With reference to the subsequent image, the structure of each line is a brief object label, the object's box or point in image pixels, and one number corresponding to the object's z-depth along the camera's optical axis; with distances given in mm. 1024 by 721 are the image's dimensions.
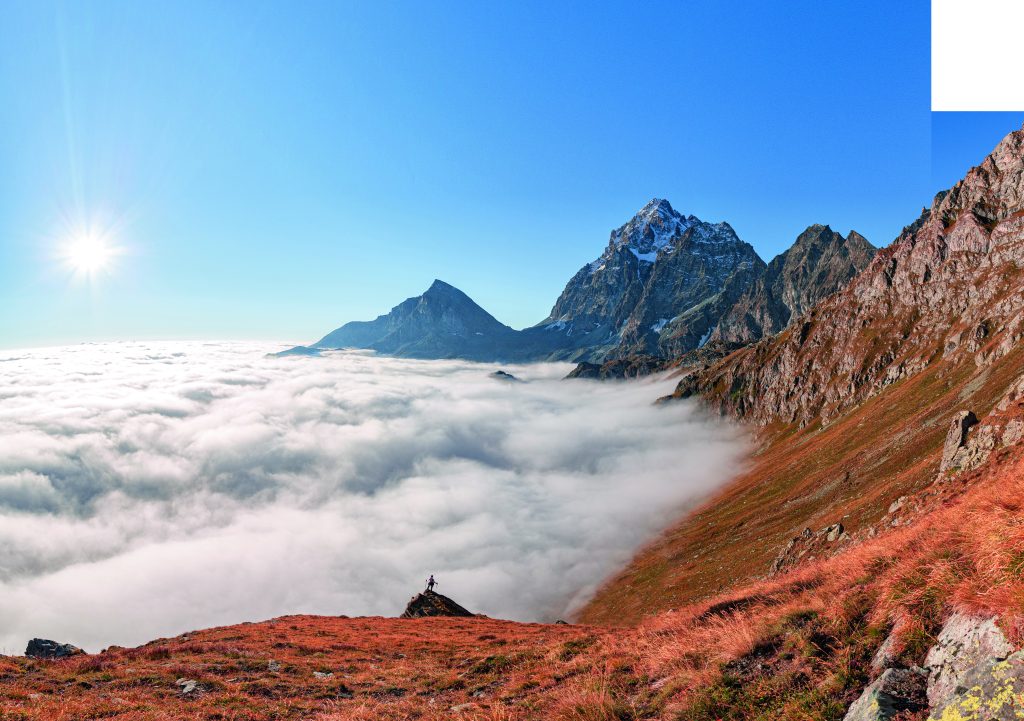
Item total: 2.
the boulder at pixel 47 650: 32250
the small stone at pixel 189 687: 21211
